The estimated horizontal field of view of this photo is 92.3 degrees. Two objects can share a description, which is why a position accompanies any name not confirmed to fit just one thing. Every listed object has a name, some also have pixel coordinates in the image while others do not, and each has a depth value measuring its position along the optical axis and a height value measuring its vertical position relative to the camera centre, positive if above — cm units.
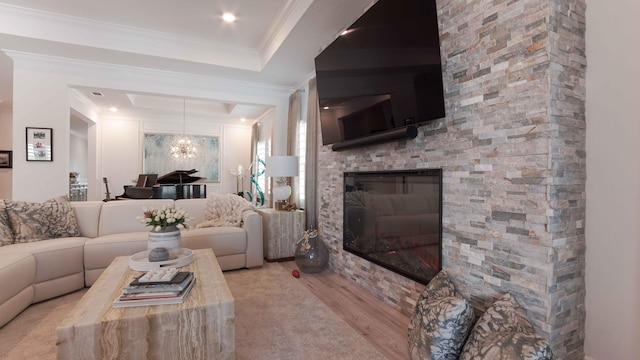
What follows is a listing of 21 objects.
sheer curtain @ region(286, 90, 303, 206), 461 +75
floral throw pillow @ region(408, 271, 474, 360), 153 -76
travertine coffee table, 133 -68
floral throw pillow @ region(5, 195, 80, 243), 284 -36
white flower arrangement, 231 -28
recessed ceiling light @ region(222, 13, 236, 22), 334 +181
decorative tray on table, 205 -55
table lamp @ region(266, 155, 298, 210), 398 +14
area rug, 185 -103
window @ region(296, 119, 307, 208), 456 +44
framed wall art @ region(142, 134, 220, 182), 740 +57
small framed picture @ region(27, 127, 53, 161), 383 +49
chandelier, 701 +83
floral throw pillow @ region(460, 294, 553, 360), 121 -68
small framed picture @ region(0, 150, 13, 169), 664 +51
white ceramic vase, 228 -44
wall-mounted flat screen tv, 190 +81
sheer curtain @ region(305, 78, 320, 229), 392 +28
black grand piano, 583 -12
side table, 387 -66
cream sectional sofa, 233 -63
